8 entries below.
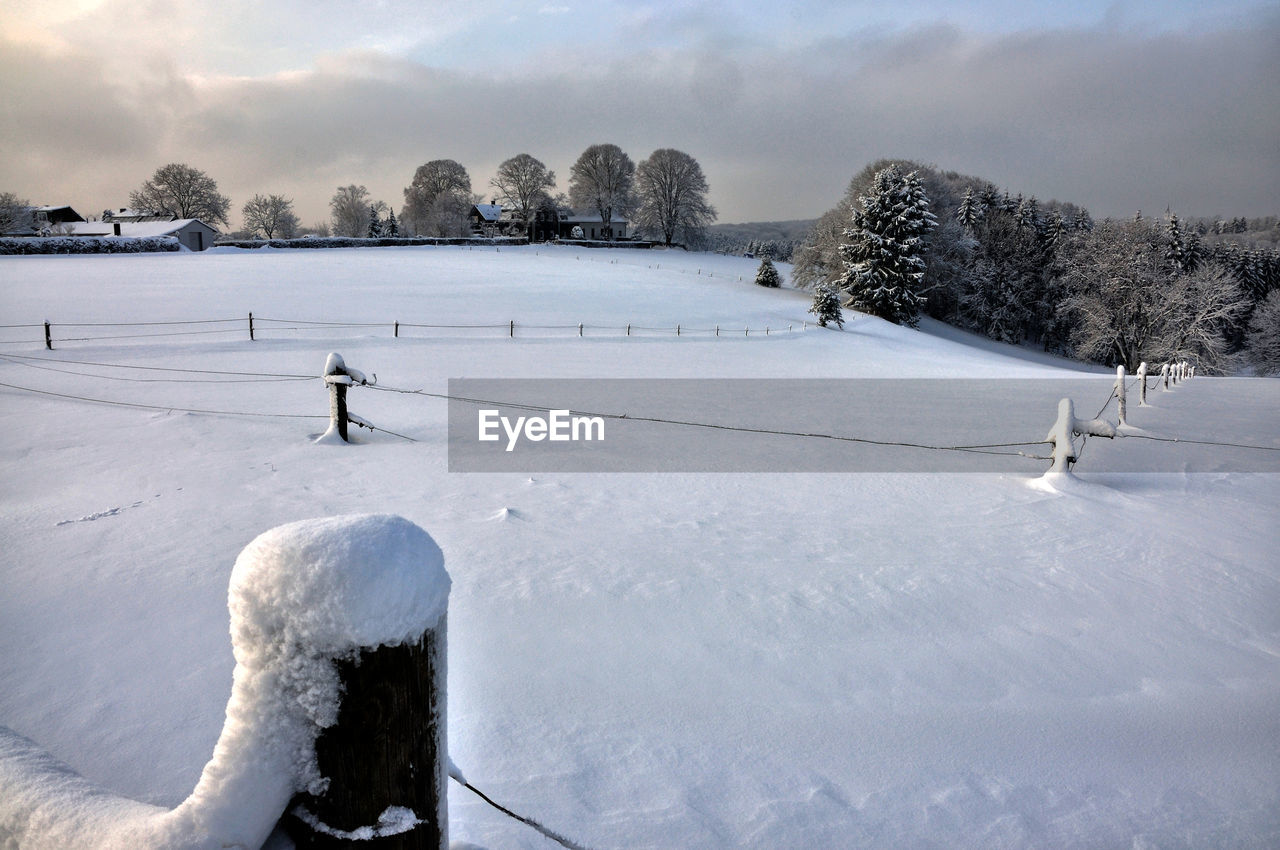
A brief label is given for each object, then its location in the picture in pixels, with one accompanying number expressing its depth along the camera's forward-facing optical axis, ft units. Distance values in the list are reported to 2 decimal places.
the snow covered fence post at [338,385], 30.35
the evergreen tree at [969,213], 187.12
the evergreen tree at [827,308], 115.96
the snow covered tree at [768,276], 169.68
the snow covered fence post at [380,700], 3.89
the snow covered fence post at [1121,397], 41.82
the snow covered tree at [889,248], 144.66
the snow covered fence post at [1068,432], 27.27
